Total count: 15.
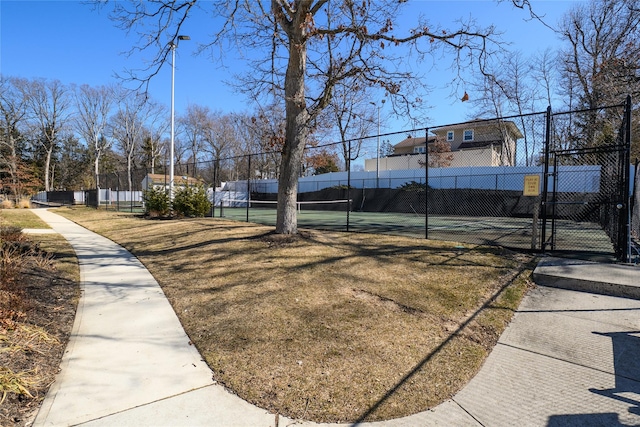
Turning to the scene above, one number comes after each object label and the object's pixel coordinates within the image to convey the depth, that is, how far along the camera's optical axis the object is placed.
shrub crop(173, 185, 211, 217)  14.42
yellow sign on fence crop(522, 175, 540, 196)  6.76
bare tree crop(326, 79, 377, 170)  8.73
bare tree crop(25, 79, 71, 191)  45.62
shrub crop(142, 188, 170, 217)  14.87
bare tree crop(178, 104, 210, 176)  52.34
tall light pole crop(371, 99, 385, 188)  27.73
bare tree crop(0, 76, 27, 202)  41.59
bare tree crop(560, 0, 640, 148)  12.51
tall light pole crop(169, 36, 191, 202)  14.48
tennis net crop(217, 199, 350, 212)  25.88
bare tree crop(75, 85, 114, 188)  46.41
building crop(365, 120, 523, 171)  27.70
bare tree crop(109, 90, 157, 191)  49.34
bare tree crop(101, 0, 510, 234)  7.43
